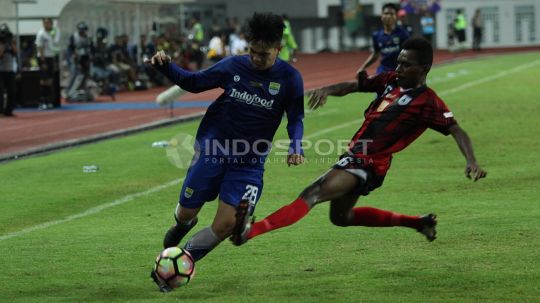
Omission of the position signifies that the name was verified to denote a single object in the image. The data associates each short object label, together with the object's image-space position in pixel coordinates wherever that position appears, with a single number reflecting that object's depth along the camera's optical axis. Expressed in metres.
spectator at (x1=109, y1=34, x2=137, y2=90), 38.97
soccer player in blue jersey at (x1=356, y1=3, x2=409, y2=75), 20.75
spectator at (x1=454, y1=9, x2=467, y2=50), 66.84
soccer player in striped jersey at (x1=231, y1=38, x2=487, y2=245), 9.13
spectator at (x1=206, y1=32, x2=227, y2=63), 41.00
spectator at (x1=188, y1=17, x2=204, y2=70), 49.66
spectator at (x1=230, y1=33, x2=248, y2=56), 35.25
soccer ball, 8.52
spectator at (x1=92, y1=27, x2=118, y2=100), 36.62
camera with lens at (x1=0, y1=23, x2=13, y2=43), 28.70
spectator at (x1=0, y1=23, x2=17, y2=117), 28.78
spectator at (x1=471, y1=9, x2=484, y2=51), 66.38
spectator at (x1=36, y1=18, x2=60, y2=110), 31.88
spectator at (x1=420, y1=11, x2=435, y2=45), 63.69
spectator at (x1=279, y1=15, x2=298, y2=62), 28.89
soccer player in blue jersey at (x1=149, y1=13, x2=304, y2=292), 8.98
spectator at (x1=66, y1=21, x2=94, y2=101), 34.62
